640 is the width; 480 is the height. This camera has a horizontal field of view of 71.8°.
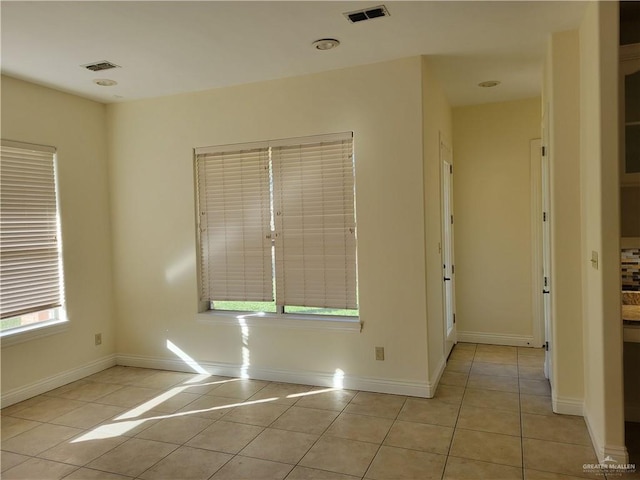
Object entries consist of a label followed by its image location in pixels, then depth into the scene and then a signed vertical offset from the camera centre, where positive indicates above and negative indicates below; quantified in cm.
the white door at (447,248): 445 -27
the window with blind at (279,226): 379 +2
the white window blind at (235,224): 405 +5
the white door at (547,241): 353 -19
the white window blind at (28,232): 365 +4
